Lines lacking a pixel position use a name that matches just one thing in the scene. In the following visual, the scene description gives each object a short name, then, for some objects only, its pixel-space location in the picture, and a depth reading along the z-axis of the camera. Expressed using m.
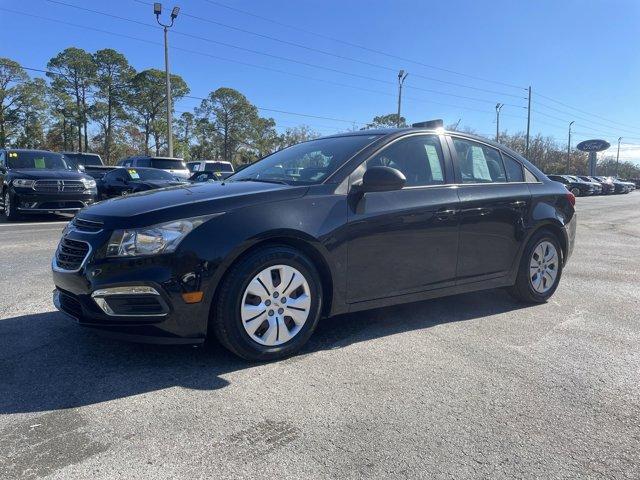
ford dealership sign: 61.00
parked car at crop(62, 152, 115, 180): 20.91
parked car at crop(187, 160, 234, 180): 24.89
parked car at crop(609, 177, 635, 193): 48.31
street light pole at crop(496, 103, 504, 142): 65.47
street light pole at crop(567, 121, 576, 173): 79.62
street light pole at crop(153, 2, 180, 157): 27.52
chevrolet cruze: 3.03
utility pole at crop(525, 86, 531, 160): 58.28
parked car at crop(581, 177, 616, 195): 45.97
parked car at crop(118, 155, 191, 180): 19.42
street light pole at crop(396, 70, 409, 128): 43.47
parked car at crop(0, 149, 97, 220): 10.86
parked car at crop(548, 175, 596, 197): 39.97
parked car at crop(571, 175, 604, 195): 42.47
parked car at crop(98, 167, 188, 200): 13.75
